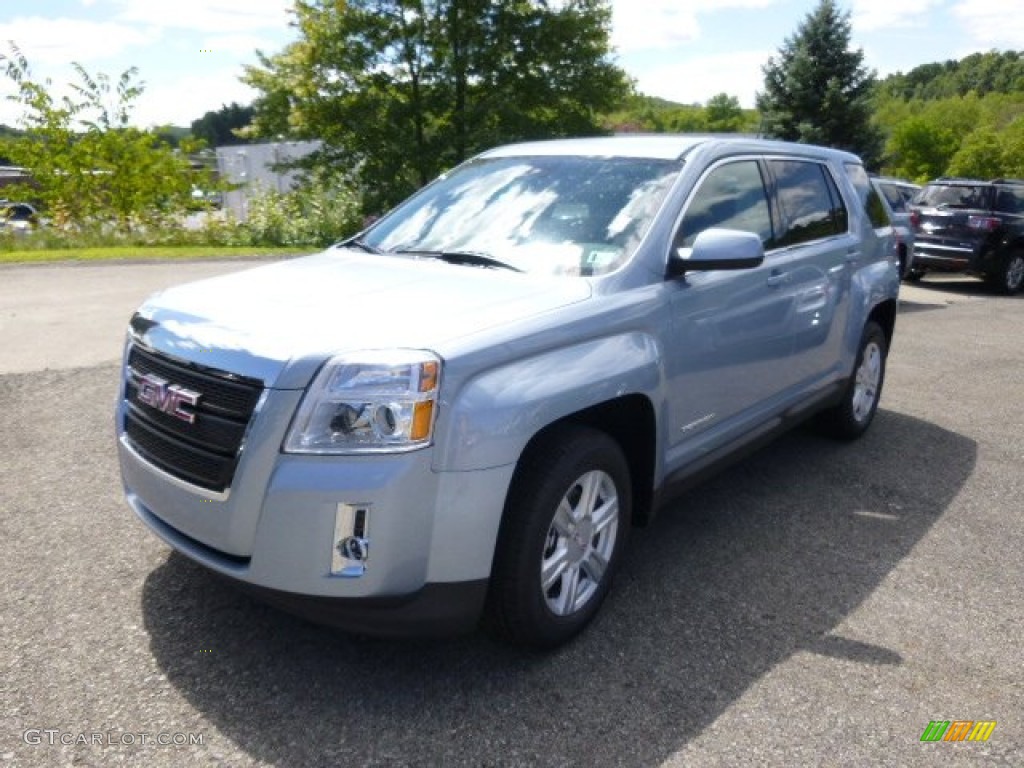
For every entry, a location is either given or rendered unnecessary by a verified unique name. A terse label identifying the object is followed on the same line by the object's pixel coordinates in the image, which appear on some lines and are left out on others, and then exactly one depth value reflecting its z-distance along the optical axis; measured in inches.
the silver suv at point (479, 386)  98.5
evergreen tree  948.6
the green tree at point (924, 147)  3056.1
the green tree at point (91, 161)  804.6
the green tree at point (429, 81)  813.2
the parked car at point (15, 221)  700.7
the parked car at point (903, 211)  458.0
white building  870.7
